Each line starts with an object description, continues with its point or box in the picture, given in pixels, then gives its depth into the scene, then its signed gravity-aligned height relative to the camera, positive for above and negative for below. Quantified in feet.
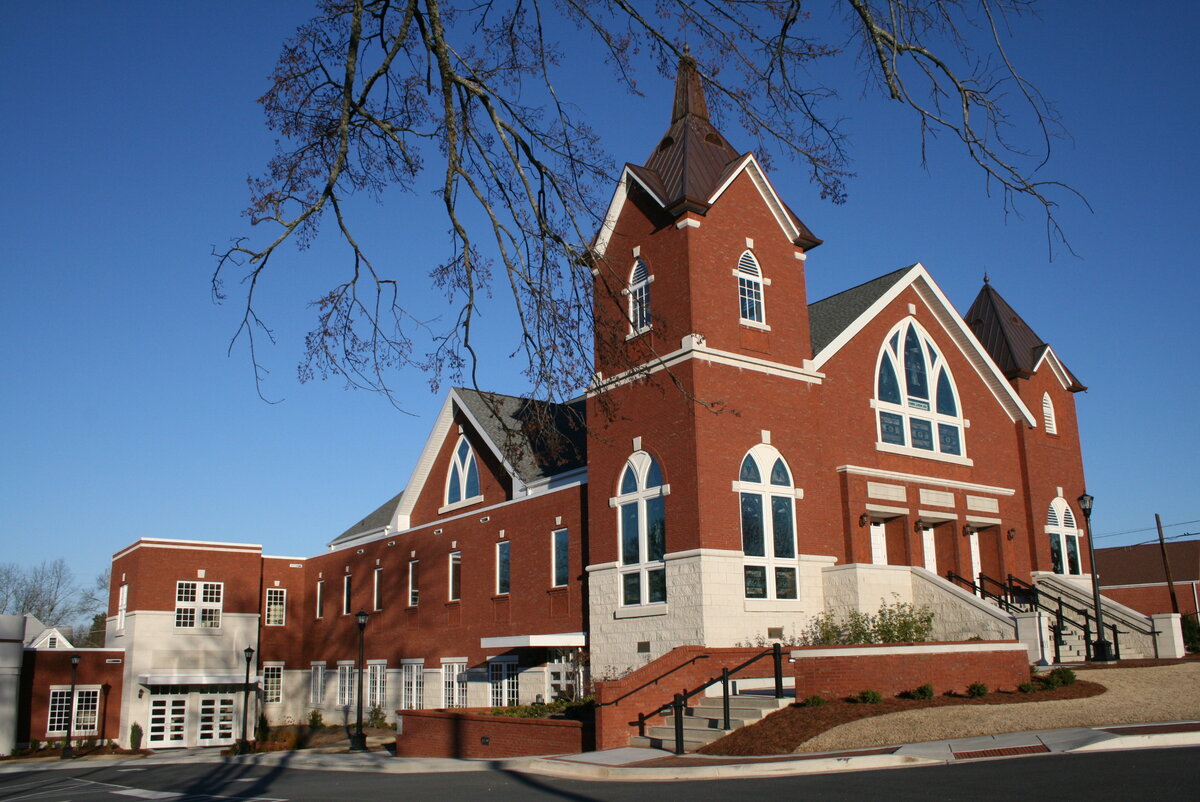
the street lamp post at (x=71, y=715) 115.14 -7.79
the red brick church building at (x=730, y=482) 72.49 +12.16
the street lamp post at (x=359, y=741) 91.19 -8.42
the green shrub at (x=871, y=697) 53.93 -3.31
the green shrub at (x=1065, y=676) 59.57 -2.74
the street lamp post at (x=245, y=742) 107.32 -9.94
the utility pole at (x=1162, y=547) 165.29 +12.42
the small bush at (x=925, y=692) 55.21 -3.19
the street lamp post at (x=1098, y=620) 73.92 +0.44
